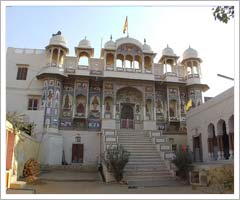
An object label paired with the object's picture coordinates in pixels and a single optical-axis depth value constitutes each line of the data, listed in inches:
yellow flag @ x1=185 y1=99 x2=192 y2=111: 758.5
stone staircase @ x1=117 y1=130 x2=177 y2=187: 459.2
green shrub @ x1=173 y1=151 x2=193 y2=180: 467.5
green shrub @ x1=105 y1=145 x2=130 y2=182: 458.6
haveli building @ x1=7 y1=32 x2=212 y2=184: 708.0
